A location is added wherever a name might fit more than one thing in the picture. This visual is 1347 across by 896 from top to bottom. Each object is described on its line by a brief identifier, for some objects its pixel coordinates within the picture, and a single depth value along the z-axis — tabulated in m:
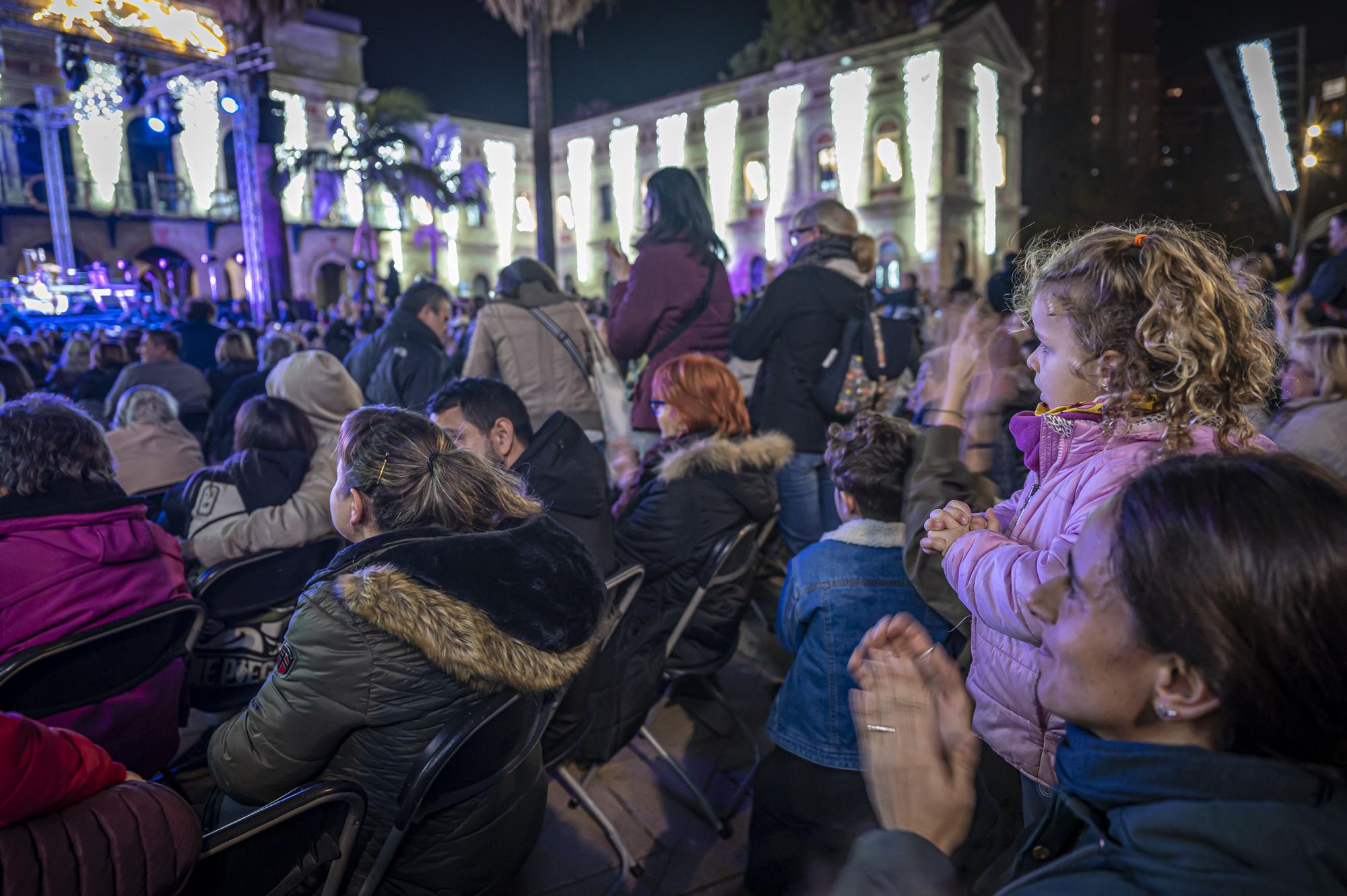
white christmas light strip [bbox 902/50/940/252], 27.42
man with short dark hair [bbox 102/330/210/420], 5.48
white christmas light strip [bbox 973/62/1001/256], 29.48
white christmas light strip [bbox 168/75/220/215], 26.06
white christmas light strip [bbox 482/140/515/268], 38.84
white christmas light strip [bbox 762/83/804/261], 30.69
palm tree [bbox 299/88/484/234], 25.83
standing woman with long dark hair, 4.27
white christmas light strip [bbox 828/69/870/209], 29.00
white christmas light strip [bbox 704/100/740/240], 32.66
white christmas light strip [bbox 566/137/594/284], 37.91
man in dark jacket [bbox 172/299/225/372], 7.21
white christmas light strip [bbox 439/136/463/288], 37.03
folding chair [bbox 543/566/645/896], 2.54
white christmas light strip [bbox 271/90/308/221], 28.30
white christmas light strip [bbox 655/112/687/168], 34.12
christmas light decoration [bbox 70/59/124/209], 22.50
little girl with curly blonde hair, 1.46
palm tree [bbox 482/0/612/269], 13.12
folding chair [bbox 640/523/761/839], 2.91
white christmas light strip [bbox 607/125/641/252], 36.06
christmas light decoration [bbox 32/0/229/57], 13.79
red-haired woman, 3.06
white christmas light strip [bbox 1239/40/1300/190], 15.32
